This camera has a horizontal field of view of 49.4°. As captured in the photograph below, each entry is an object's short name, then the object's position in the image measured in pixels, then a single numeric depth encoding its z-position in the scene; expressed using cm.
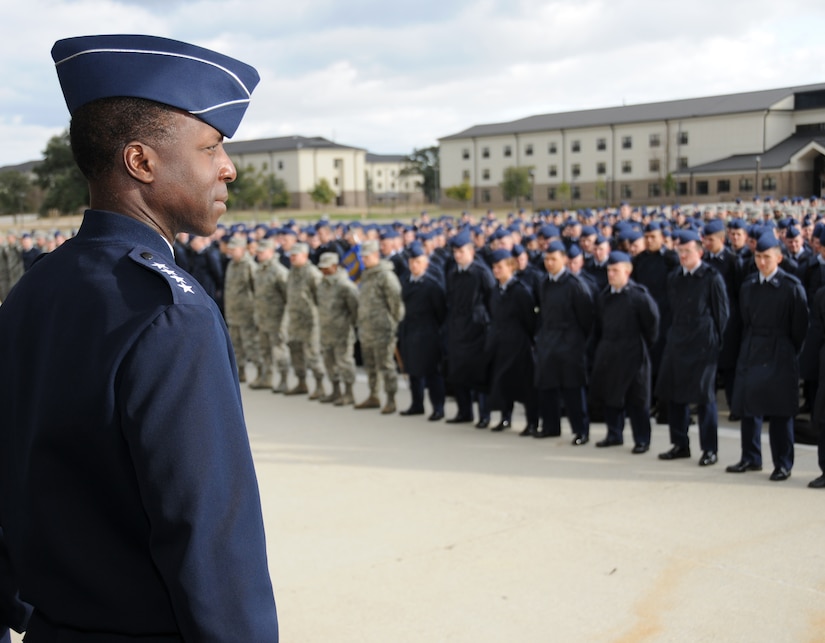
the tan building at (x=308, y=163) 8606
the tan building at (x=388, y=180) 10356
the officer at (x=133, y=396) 143
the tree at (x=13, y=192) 6544
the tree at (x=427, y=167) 9394
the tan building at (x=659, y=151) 5694
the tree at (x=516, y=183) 6919
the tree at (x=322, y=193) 7388
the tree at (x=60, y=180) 5925
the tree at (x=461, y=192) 7219
